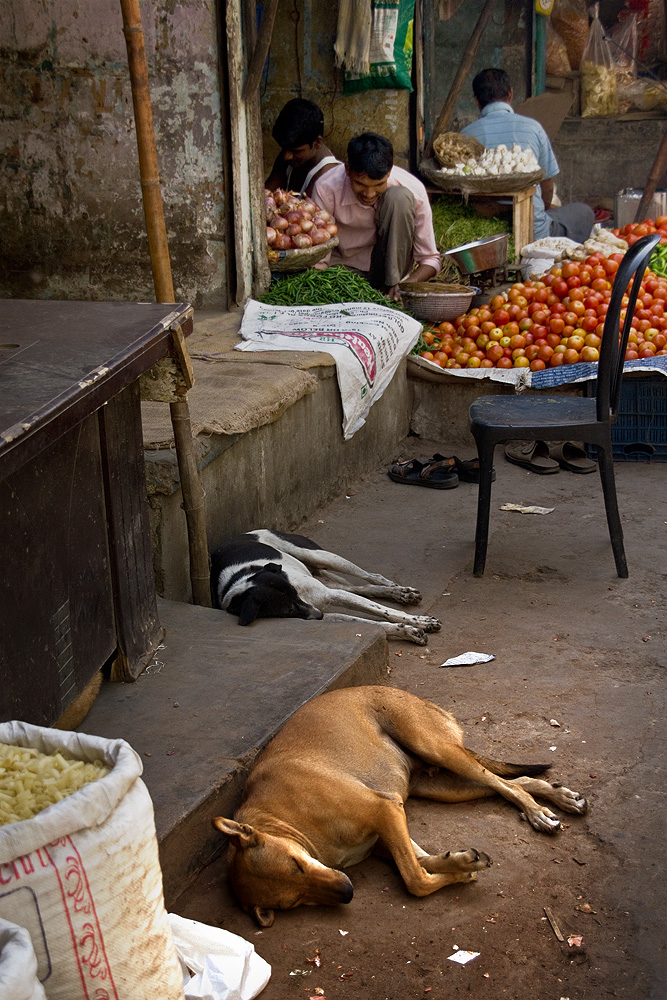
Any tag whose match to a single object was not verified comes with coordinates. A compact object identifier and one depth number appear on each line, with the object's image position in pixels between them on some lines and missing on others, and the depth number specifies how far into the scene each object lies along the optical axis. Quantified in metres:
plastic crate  6.45
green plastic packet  8.27
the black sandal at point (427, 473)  6.28
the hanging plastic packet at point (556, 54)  12.08
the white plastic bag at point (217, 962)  2.21
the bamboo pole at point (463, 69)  9.43
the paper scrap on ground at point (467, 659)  4.02
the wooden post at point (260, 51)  6.09
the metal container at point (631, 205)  11.15
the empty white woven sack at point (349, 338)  6.06
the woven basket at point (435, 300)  7.44
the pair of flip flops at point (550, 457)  6.52
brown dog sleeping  2.47
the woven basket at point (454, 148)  9.00
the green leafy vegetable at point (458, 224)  8.98
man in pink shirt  7.24
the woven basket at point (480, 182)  8.75
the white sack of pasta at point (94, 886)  1.67
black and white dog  4.04
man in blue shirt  9.56
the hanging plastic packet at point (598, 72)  12.15
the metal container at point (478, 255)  8.07
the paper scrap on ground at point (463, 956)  2.43
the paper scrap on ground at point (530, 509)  5.82
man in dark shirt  7.83
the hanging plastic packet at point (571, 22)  12.13
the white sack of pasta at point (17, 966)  1.45
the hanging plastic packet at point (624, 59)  12.25
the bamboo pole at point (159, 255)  3.88
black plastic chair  4.47
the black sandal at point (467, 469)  6.37
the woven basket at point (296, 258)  6.95
